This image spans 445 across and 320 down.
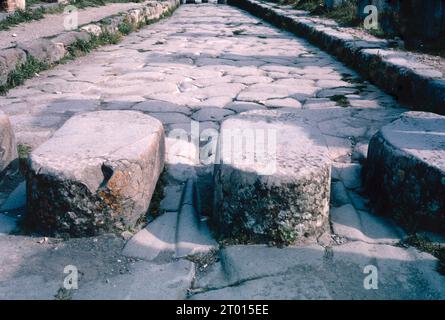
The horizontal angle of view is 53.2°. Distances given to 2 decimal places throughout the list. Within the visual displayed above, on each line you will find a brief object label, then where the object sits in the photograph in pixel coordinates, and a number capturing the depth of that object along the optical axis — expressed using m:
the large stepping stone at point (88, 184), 1.70
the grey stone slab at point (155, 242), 1.69
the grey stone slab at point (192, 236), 1.72
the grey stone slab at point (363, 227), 1.82
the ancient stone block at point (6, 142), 2.17
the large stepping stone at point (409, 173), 1.80
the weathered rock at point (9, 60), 3.80
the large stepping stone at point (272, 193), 1.68
